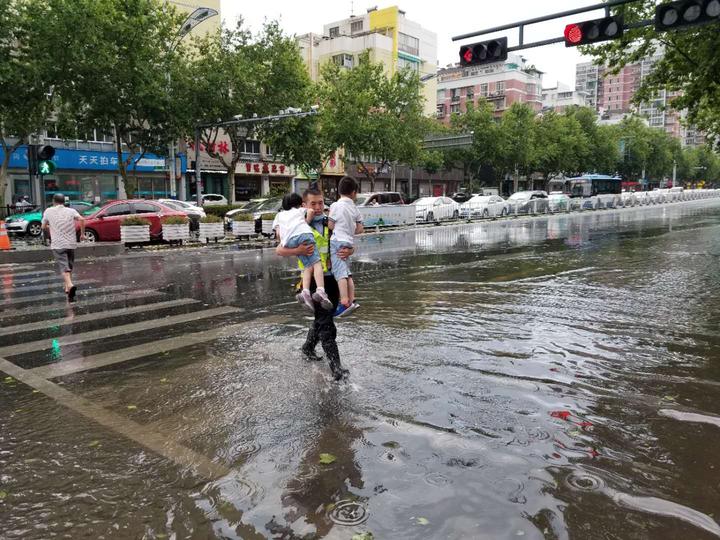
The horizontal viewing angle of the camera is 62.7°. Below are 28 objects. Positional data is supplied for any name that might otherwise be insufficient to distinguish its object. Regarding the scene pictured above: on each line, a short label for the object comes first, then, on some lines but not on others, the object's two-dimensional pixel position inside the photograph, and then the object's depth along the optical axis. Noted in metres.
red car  19.52
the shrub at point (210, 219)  21.50
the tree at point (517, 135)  57.25
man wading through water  5.57
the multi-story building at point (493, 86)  92.19
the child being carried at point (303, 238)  5.53
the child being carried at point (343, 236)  5.64
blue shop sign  36.03
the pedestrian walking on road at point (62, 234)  10.27
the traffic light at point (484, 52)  13.66
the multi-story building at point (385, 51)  63.91
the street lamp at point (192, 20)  27.75
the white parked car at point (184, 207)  24.46
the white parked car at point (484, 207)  36.88
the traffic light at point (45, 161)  16.34
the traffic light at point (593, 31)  12.30
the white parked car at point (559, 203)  45.49
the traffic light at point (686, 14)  10.54
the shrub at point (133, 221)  19.38
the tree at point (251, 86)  30.98
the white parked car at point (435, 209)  32.97
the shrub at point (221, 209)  31.86
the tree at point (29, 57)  21.52
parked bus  59.41
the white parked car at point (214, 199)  42.67
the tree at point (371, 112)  40.47
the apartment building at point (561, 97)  116.25
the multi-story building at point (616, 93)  146.12
